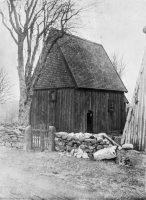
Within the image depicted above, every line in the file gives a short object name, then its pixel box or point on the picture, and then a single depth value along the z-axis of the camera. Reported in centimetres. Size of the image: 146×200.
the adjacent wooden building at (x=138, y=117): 1048
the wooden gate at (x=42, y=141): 1283
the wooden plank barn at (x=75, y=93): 1914
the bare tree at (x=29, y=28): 1650
